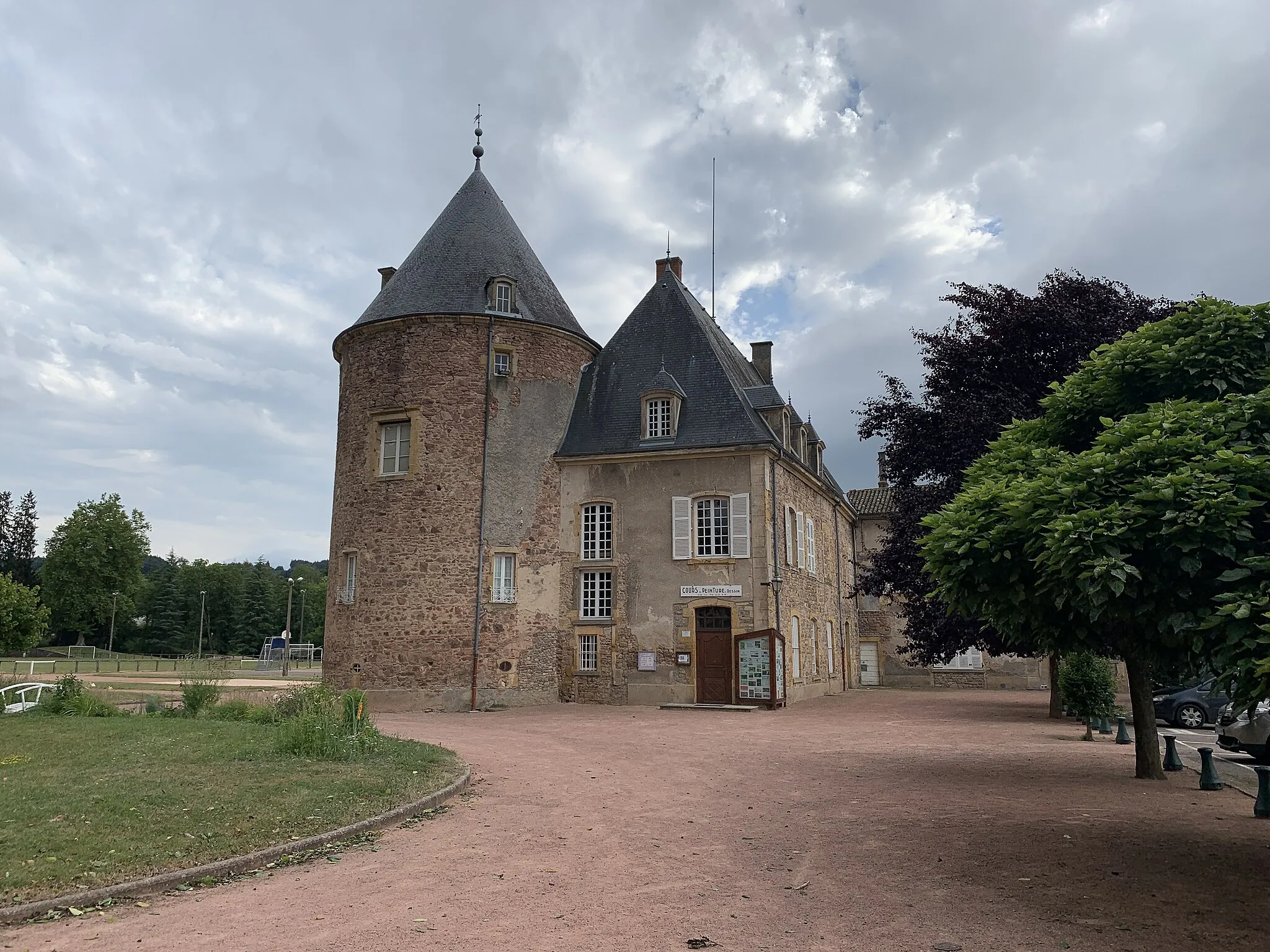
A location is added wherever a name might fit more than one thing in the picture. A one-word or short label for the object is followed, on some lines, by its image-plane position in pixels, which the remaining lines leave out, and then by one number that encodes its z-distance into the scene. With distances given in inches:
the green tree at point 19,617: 1129.4
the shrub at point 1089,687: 679.1
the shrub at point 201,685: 628.1
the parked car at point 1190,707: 723.4
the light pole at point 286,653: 1760.6
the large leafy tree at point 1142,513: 226.4
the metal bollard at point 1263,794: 317.4
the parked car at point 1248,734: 499.8
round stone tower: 877.2
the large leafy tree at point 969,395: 684.7
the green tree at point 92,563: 2544.3
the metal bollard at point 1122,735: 573.6
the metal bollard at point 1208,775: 389.4
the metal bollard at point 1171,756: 444.1
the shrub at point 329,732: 416.2
